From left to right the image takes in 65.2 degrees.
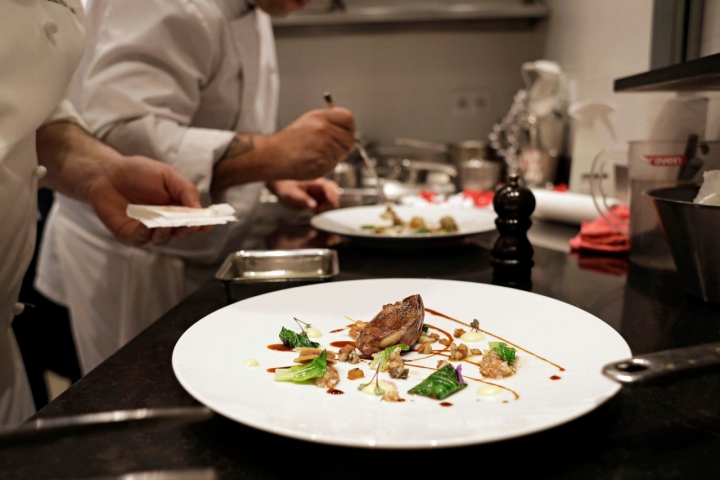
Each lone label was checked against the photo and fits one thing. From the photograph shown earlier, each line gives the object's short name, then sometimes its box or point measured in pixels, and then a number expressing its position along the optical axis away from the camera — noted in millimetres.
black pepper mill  1024
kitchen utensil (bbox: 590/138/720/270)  982
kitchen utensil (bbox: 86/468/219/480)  353
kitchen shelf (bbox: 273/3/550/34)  3150
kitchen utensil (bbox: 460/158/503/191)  2506
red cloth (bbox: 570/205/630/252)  1182
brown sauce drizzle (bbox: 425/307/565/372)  590
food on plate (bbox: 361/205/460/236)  1334
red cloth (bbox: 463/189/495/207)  1835
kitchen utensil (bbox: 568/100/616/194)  1808
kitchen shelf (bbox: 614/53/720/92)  819
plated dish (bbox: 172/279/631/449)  437
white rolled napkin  1440
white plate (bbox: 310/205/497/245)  1182
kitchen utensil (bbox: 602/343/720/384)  442
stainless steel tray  992
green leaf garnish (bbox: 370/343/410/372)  626
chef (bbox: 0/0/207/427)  866
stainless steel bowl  762
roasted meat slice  662
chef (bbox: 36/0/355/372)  1372
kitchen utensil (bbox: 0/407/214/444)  370
